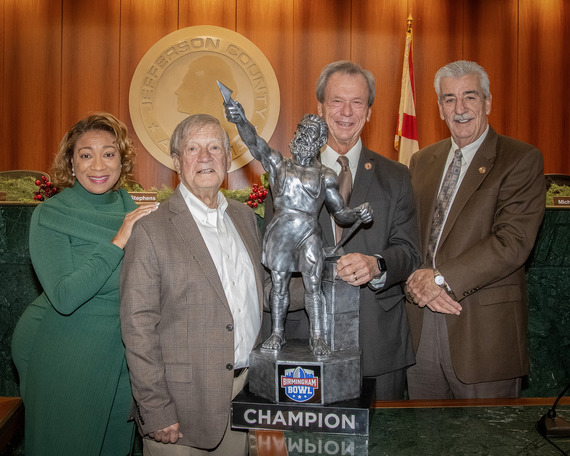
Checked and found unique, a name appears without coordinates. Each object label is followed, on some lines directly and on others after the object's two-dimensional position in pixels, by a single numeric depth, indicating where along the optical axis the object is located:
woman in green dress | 1.79
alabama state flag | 5.63
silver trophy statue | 1.52
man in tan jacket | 1.56
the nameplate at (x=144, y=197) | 3.05
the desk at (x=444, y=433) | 1.45
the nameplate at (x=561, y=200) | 3.36
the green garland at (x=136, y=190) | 3.20
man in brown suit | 2.08
